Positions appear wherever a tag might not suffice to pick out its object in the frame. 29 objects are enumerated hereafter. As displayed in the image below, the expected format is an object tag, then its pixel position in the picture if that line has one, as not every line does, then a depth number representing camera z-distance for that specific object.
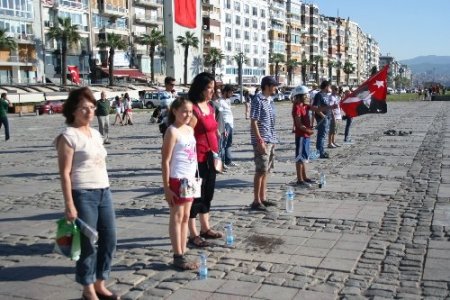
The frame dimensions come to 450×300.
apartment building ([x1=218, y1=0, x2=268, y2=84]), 93.31
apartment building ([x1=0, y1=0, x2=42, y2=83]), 55.03
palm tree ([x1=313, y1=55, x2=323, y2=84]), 128.25
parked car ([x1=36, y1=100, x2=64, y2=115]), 41.28
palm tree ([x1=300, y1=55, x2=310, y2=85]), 117.38
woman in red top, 5.61
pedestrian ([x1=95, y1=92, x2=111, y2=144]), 16.25
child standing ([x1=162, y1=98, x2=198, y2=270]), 4.83
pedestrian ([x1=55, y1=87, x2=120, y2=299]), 3.90
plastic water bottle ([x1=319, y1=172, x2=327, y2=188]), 9.03
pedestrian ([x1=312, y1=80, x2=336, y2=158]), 12.48
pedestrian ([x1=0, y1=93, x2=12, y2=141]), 18.31
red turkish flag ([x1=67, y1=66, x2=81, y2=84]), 57.59
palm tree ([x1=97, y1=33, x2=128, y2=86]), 61.50
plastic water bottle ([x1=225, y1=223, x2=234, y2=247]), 5.79
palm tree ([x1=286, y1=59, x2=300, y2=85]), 111.57
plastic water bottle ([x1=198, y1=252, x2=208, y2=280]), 4.82
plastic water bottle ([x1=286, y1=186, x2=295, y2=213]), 7.15
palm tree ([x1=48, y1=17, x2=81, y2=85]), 58.50
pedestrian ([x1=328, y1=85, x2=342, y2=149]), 13.95
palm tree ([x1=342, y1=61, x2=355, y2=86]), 147.50
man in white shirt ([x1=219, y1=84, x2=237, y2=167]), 11.41
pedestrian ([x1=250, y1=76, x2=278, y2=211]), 7.13
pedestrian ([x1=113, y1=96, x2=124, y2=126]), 26.99
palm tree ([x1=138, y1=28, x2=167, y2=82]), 72.44
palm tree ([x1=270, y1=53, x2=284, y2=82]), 105.19
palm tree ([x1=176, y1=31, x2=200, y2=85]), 76.81
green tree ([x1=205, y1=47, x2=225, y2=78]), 85.50
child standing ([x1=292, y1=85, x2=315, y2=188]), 8.63
